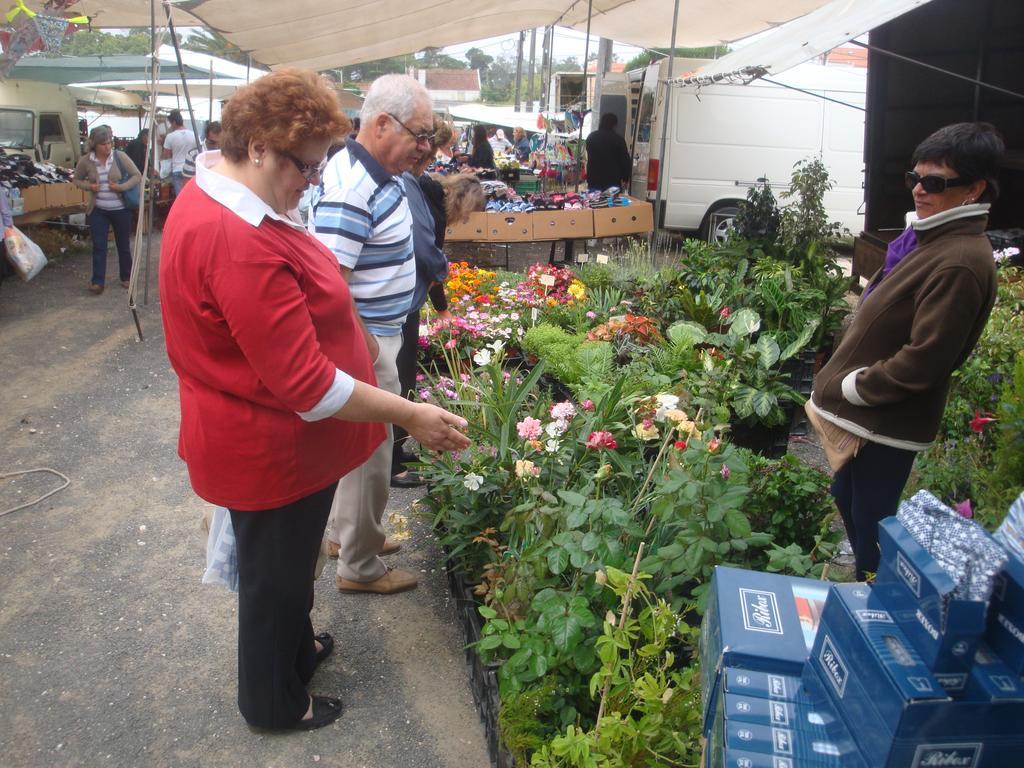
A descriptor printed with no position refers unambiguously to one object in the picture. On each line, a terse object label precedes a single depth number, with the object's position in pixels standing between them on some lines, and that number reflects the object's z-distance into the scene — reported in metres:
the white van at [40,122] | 12.35
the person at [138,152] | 12.23
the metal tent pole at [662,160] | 8.57
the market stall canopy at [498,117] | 21.64
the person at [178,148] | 10.67
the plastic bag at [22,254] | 6.04
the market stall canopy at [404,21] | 7.94
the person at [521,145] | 21.80
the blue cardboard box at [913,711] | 1.00
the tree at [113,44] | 34.53
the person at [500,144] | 21.29
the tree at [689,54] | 48.38
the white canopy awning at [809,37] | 4.34
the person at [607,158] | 10.55
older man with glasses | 2.68
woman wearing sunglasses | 2.13
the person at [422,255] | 3.47
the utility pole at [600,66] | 14.09
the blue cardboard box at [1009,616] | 0.99
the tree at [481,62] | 74.63
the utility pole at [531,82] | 27.00
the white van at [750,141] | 10.32
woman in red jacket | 1.75
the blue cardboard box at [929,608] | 0.98
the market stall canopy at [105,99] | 20.25
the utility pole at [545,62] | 18.54
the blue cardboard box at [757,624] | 1.36
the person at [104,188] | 8.21
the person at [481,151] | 14.05
